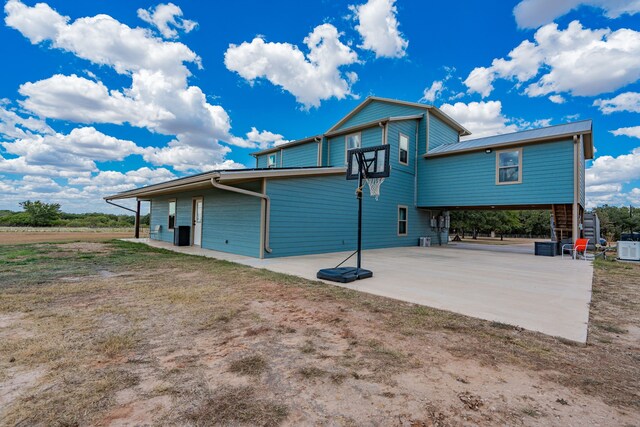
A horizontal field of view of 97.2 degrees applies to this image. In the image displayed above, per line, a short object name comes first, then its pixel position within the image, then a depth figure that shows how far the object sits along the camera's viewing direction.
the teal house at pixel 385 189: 8.88
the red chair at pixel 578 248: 9.59
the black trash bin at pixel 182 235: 11.80
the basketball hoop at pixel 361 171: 5.46
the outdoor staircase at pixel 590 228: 13.34
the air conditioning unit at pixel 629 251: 9.35
